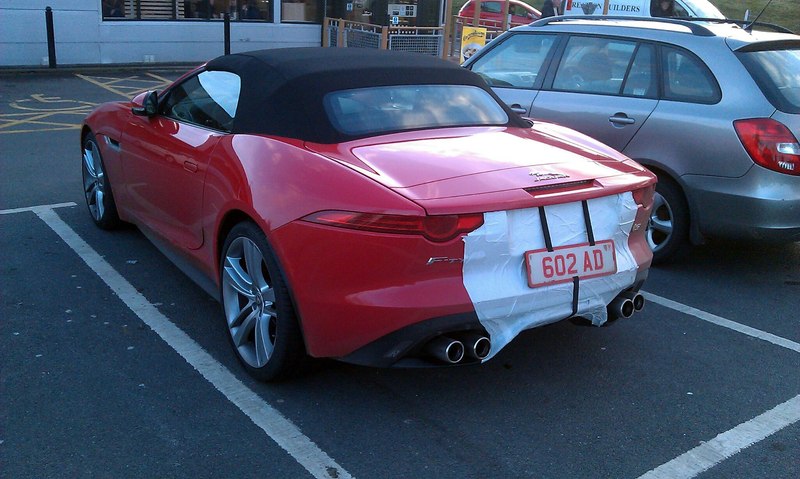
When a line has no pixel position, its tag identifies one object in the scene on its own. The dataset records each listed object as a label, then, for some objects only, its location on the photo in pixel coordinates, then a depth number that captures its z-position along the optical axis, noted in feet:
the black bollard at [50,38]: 49.78
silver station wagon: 17.44
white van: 54.29
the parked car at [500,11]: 73.26
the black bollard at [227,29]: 56.13
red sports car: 11.01
